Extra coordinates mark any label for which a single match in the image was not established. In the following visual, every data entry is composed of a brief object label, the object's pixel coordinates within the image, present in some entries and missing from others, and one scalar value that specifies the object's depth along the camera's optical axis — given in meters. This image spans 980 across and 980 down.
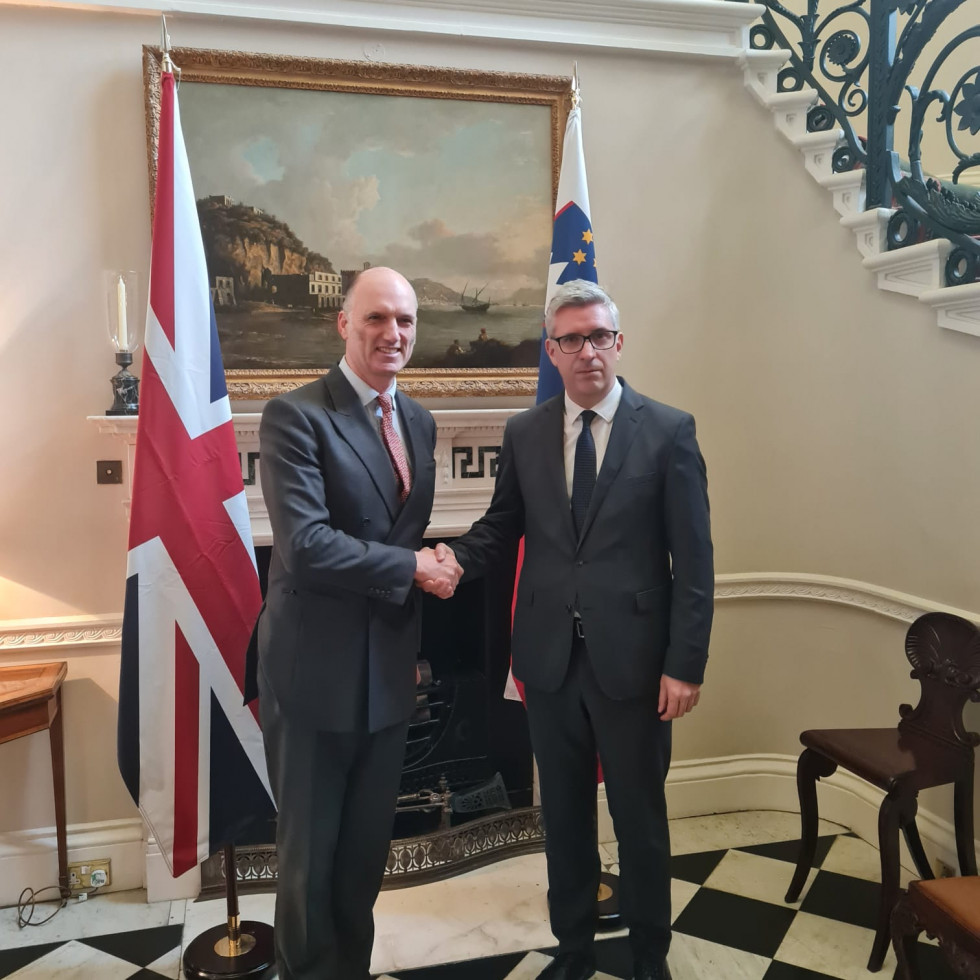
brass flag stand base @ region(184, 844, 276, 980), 2.31
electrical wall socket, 2.74
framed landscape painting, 2.67
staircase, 2.55
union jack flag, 2.32
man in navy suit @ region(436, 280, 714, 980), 1.95
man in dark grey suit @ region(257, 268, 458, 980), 1.82
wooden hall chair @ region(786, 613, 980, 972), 2.27
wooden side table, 2.43
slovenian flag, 2.66
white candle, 2.52
